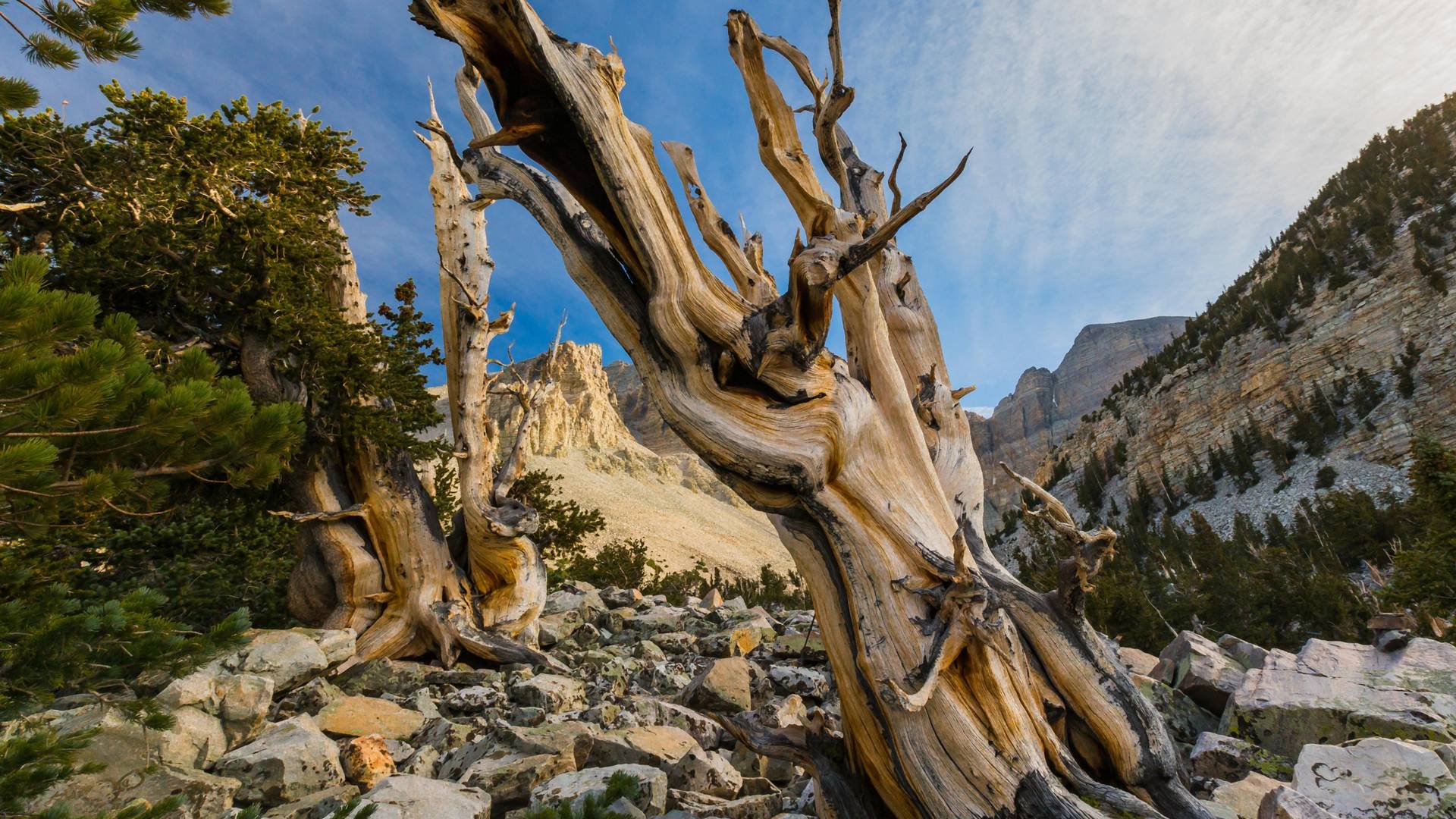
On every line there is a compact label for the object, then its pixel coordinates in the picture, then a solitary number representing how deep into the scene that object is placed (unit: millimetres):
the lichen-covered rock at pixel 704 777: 3703
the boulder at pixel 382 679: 6375
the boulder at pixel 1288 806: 2523
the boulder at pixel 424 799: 2881
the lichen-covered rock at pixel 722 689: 5359
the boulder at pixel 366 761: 3900
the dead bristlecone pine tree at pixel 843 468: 2703
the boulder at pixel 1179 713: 4539
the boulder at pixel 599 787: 3133
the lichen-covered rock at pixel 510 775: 3400
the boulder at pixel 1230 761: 3729
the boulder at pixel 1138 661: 6230
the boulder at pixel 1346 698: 3861
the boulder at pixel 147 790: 3246
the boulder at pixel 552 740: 3805
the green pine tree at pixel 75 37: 3369
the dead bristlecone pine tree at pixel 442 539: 7328
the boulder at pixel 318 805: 3234
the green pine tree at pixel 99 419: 2582
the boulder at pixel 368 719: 4846
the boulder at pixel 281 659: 5281
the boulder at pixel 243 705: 4297
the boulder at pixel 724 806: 3225
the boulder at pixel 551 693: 5348
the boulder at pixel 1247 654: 5738
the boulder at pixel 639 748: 3896
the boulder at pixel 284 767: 3627
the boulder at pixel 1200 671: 4852
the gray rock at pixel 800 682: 5723
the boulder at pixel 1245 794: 3146
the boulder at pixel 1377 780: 2836
